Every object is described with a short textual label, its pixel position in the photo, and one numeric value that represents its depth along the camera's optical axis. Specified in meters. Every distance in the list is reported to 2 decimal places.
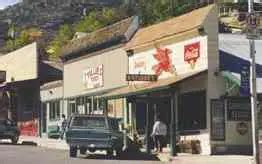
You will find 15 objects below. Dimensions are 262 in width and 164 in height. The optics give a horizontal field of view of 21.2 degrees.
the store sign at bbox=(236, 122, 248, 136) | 28.73
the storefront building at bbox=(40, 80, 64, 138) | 49.19
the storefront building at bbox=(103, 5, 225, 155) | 28.75
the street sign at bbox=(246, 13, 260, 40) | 22.14
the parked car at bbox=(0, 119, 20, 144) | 41.28
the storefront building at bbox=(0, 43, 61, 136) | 53.41
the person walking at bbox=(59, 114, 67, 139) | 43.62
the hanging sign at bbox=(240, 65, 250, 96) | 27.91
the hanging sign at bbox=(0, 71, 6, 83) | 57.09
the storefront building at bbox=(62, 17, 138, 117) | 38.44
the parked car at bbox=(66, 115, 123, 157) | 28.20
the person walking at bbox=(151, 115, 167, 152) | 29.89
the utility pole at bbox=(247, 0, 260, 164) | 22.36
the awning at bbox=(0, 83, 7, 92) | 57.16
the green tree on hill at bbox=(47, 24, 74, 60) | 104.28
